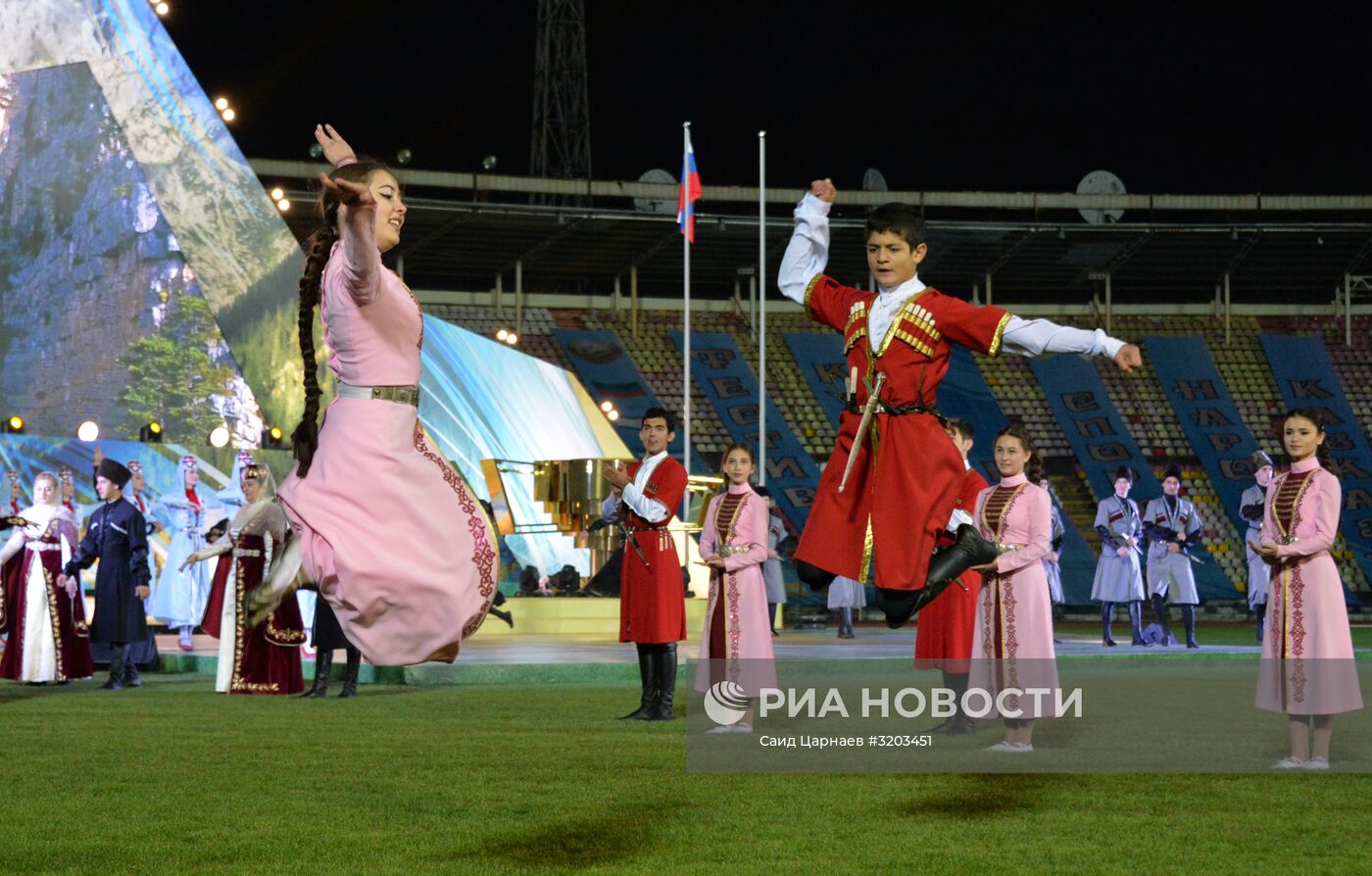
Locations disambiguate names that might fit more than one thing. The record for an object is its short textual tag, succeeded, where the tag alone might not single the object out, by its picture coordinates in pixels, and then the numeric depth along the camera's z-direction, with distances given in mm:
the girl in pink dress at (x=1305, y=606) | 7348
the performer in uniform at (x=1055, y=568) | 15530
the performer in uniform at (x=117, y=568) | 12727
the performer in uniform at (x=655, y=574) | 9570
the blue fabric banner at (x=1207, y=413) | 33625
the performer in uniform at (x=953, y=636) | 9312
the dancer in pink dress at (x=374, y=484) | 3896
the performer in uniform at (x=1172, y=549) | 17328
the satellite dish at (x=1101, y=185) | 37438
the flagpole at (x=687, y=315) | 20714
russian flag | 22594
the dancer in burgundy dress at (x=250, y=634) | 12016
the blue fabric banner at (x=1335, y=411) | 33062
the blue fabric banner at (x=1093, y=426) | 32969
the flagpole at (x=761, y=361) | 21391
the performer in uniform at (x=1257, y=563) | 13516
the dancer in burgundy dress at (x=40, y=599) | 12711
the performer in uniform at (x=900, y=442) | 5188
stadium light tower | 34469
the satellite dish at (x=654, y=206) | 35344
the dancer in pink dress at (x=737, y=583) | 9531
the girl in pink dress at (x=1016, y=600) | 8297
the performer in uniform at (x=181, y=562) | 16844
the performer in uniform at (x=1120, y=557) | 17453
